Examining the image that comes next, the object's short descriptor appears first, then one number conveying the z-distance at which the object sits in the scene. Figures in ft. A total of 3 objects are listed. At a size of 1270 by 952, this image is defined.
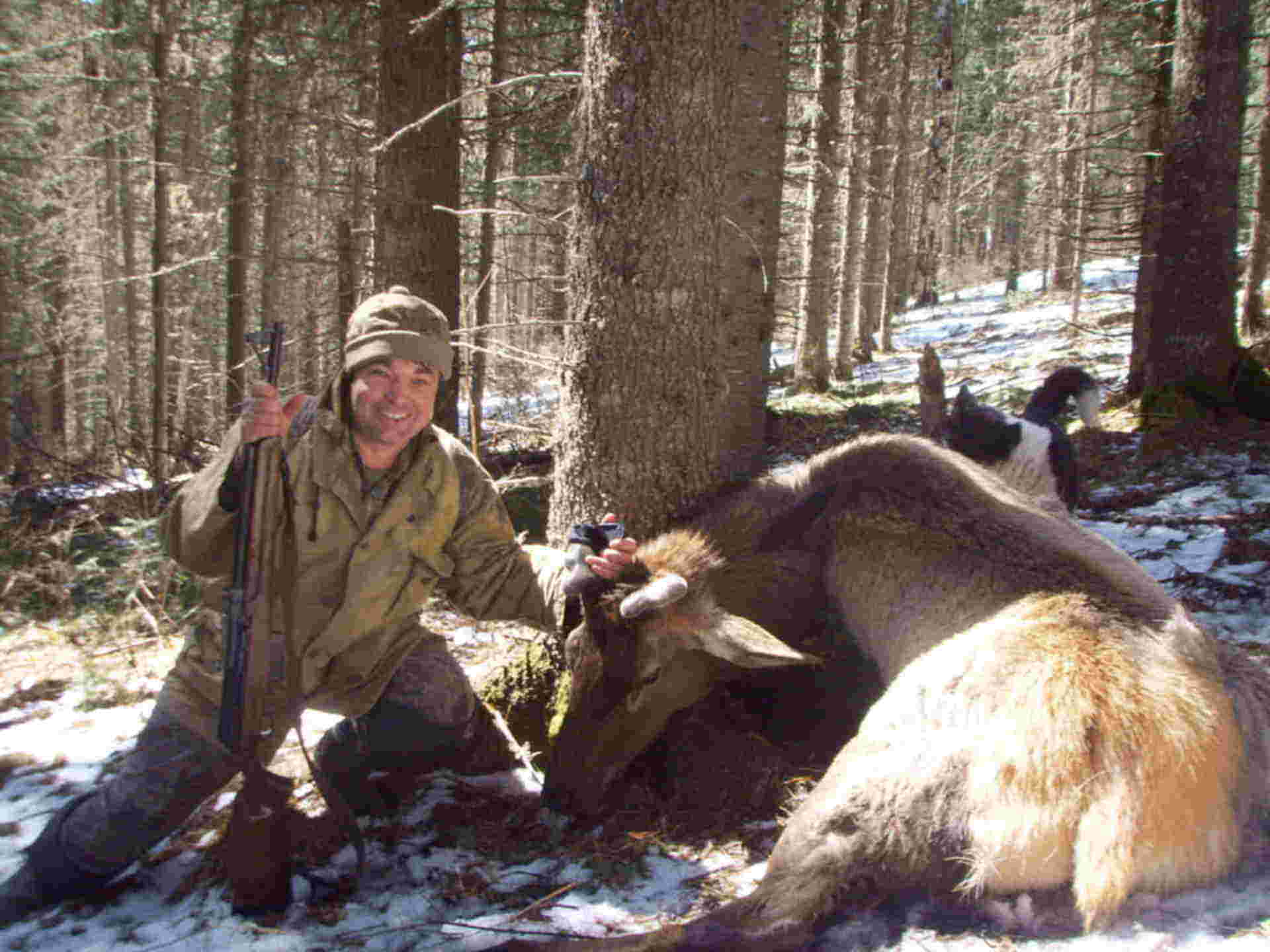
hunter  10.46
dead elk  9.05
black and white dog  21.52
